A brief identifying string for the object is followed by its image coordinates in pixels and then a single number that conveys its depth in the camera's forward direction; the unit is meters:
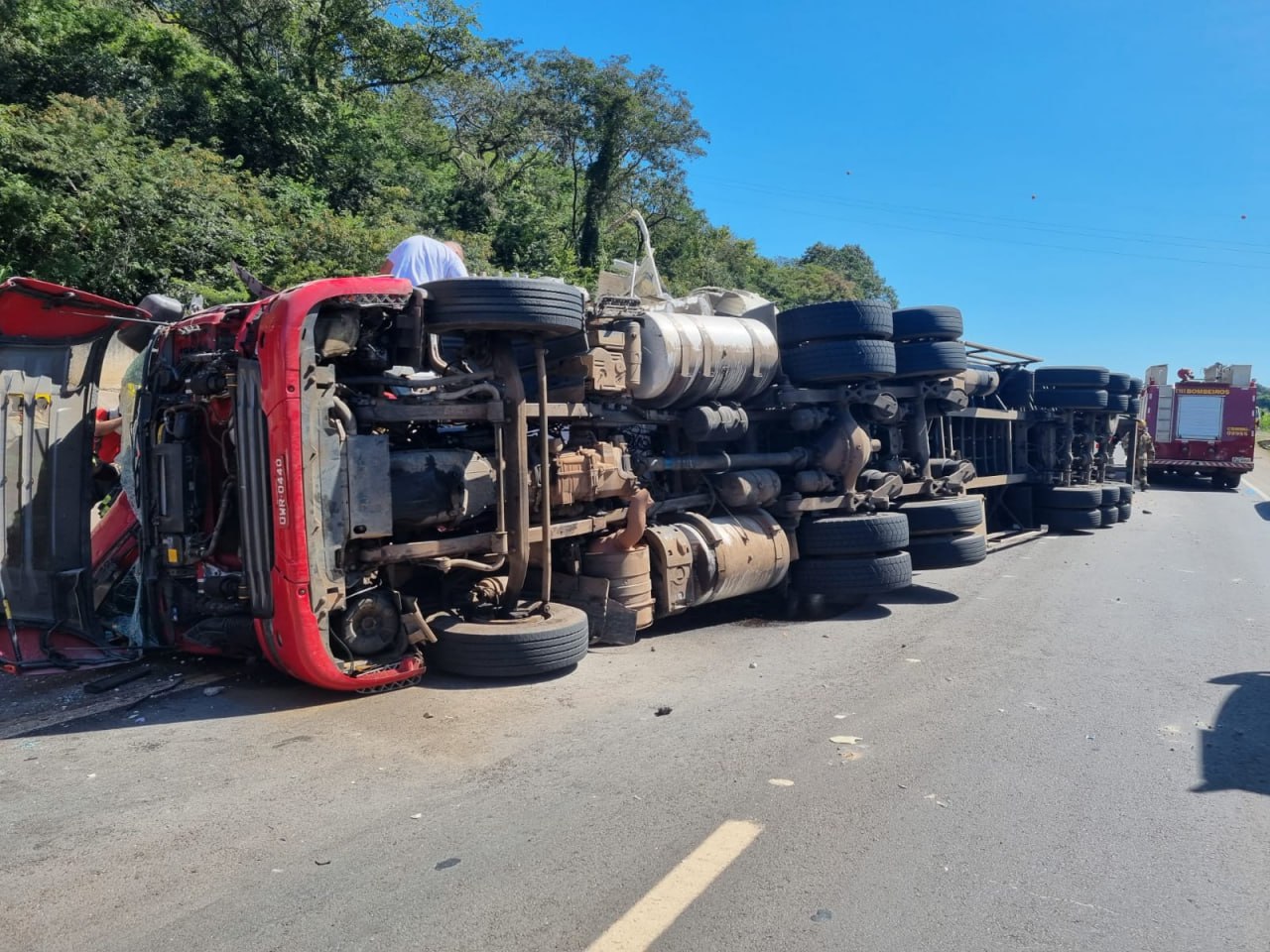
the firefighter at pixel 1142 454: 20.72
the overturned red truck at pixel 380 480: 4.43
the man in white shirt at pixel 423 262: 6.31
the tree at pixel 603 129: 29.00
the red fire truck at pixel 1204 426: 22.70
